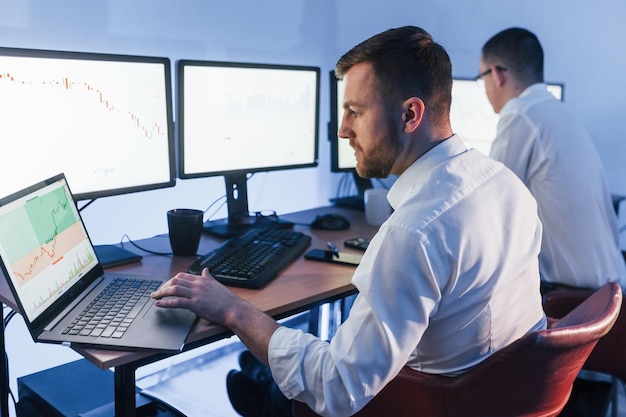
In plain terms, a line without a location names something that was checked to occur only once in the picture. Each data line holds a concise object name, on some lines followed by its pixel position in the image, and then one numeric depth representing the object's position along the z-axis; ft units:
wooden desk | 3.57
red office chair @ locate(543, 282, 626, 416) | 5.36
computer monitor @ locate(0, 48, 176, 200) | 4.61
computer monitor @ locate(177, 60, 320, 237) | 5.98
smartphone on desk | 5.43
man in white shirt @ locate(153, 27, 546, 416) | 3.29
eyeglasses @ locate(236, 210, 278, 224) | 6.57
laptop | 3.63
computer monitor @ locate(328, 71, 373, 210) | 7.21
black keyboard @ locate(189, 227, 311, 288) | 4.75
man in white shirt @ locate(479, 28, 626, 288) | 6.53
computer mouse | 6.70
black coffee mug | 5.43
